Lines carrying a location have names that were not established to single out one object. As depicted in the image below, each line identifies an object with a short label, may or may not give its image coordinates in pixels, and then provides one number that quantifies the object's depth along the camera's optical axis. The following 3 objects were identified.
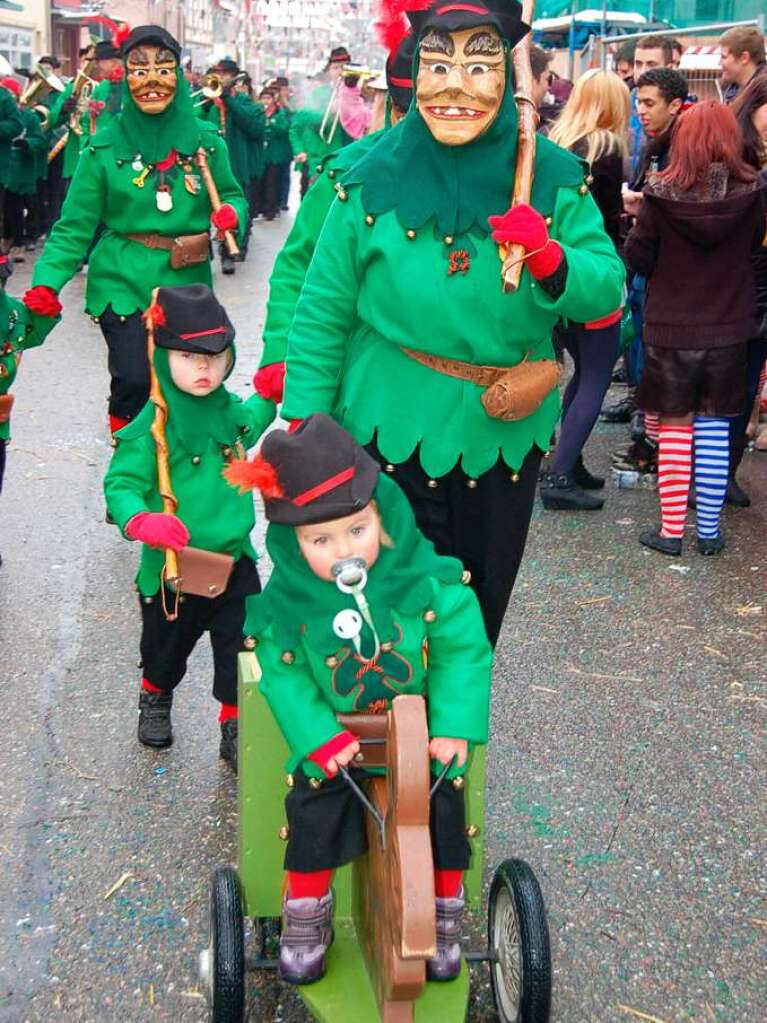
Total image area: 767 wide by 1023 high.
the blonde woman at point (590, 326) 5.90
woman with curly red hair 5.18
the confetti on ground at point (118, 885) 3.10
